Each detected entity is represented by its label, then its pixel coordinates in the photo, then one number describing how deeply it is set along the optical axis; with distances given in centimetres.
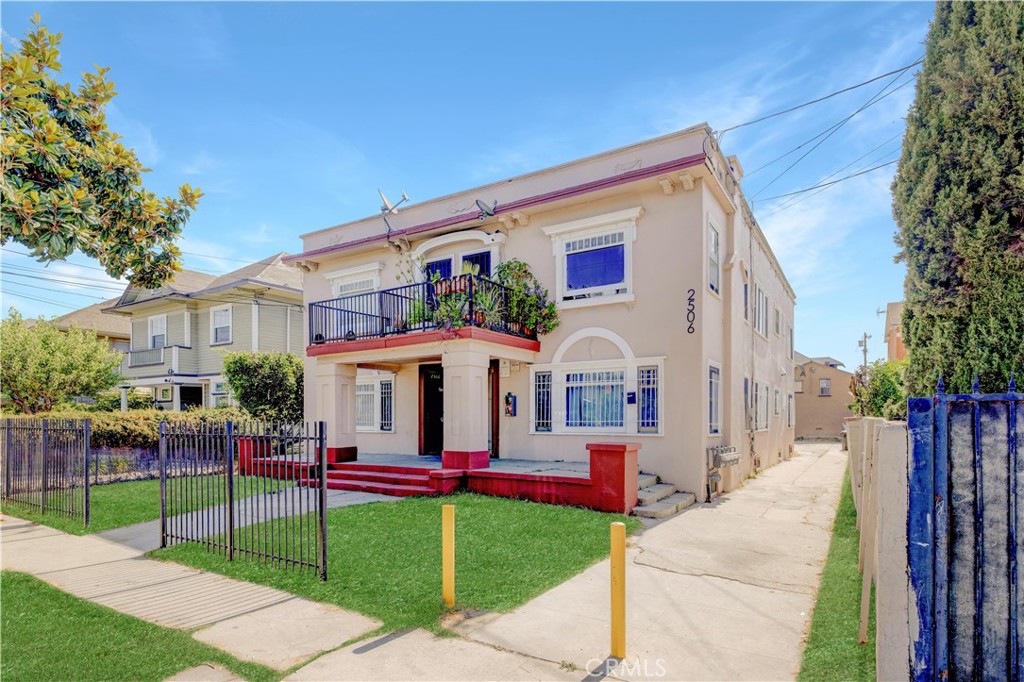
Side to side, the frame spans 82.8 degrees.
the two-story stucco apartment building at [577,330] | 1142
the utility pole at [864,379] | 2081
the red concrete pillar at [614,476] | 945
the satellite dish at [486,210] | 1380
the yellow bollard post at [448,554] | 534
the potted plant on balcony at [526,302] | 1292
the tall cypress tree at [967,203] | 510
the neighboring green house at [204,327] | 2280
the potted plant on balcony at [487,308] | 1204
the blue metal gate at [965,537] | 328
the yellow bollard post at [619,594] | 436
